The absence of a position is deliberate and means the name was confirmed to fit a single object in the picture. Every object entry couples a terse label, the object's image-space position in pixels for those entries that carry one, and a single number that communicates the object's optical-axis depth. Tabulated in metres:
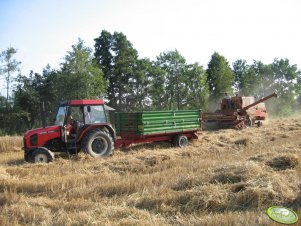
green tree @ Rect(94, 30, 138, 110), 38.41
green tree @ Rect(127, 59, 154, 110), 38.62
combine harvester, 21.52
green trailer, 13.88
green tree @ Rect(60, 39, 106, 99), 30.62
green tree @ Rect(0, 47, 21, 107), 34.47
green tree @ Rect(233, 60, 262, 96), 53.00
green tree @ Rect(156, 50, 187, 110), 40.59
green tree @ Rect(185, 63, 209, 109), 40.91
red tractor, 12.02
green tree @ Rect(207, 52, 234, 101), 43.78
